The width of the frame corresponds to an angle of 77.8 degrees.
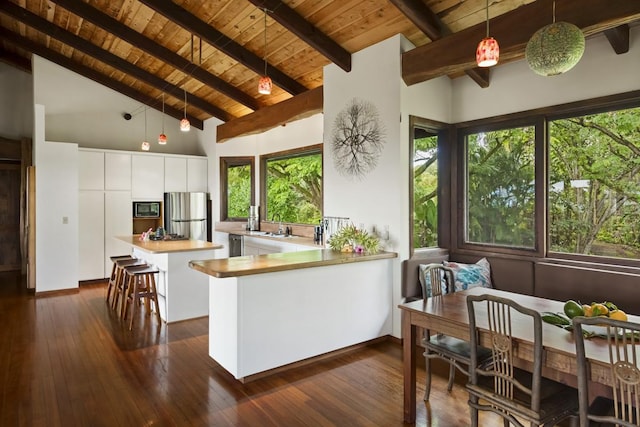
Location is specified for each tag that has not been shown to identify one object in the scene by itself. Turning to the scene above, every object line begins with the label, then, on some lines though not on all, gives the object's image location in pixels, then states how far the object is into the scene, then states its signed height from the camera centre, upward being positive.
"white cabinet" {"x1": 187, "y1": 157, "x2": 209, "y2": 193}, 7.61 +0.74
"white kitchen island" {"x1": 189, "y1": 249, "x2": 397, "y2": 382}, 3.02 -0.79
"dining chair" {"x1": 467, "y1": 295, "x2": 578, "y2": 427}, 1.81 -0.86
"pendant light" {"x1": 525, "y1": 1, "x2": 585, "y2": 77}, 1.96 +0.82
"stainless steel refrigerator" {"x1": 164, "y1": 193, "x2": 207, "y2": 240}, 7.25 -0.02
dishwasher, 6.58 -0.54
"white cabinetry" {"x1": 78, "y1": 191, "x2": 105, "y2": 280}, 6.53 -0.36
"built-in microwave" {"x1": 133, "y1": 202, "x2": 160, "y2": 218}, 7.06 +0.07
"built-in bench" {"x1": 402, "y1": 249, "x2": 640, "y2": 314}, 3.04 -0.58
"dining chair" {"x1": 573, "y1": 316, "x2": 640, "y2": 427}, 1.52 -0.66
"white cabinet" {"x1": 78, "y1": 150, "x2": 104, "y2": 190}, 6.49 +0.72
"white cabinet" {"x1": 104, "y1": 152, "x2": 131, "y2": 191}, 6.72 +0.72
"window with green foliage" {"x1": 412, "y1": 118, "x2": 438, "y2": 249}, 4.22 +0.27
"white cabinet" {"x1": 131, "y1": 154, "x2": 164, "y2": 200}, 6.98 +0.65
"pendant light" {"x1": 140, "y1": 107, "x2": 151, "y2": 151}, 7.56 +1.69
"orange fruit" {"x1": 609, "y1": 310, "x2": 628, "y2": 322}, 1.96 -0.52
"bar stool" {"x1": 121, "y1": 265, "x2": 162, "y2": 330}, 4.43 -0.87
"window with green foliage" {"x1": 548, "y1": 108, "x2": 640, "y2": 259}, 3.21 +0.23
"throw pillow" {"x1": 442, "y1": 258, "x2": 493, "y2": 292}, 3.71 -0.60
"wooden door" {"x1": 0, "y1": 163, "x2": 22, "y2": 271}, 7.37 -0.06
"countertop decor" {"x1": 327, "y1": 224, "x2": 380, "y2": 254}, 3.90 -0.29
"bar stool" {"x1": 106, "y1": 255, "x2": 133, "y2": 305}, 5.23 -0.90
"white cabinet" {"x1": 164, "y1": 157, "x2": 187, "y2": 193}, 7.34 +0.74
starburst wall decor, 4.06 +0.79
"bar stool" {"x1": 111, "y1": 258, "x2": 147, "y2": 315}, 4.79 -0.83
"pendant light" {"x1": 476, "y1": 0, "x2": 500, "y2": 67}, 2.19 +0.88
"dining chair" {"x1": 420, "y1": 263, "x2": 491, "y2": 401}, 2.43 -0.86
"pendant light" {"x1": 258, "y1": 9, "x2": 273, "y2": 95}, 3.33 +1.07
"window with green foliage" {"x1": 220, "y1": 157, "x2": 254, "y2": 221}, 7.33 +0.47
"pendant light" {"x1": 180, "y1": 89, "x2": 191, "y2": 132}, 4.94 +1.10
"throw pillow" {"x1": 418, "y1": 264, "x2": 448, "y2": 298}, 2.86 -0.51
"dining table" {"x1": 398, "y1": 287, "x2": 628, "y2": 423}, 1.75 -0.62
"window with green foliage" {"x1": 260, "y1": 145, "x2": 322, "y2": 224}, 6.02 +0.44
